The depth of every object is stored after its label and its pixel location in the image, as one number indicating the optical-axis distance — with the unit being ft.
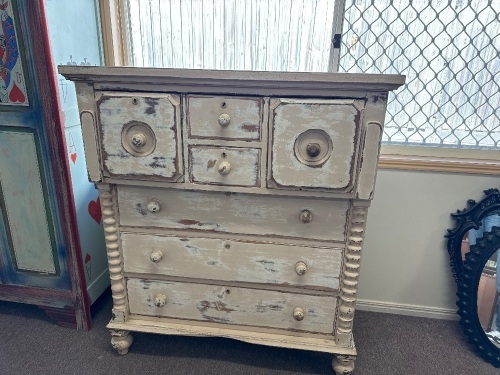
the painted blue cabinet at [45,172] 4.49
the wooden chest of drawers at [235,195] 3.68
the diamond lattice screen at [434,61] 5.02
